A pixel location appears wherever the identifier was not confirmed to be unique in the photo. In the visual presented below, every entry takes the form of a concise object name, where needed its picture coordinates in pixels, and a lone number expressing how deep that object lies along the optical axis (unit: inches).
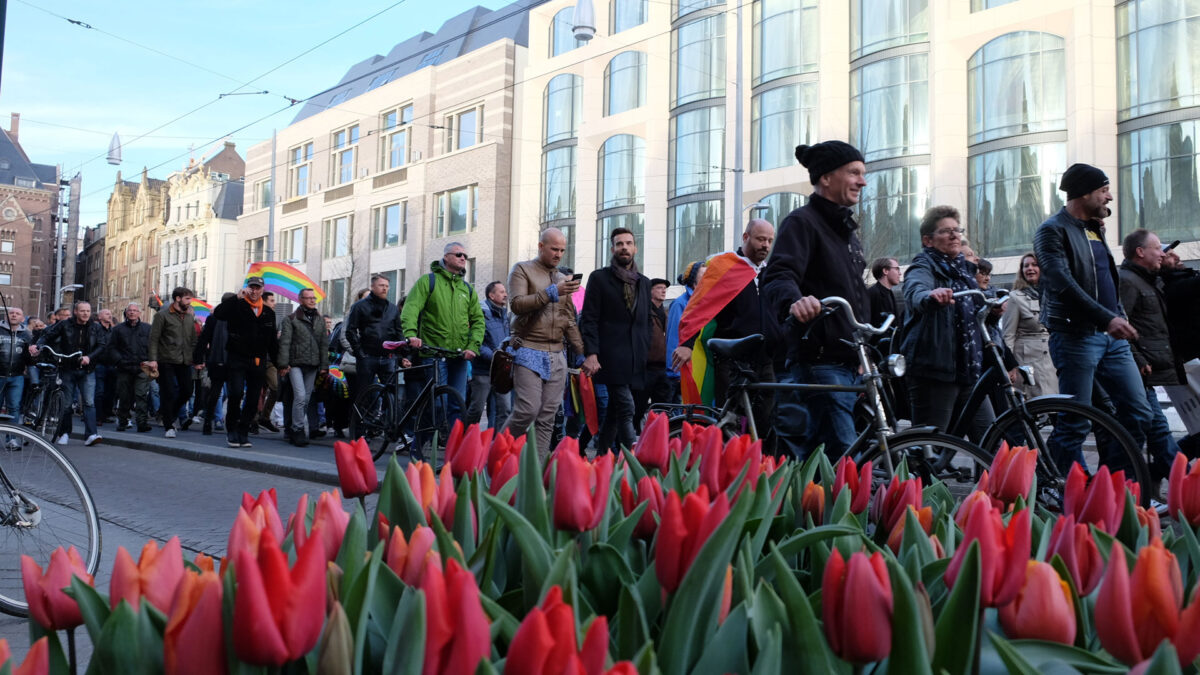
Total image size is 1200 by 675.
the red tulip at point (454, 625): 32.5
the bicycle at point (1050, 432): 187.0
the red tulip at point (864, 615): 37.1
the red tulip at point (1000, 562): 42.4
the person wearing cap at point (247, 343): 464.8
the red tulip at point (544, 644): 30.1
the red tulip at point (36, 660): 34.4
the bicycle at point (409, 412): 360.8
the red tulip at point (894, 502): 65.7
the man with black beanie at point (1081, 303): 223.3
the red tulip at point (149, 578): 42.2
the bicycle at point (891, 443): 166.2
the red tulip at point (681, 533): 45.7
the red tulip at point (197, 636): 34.8
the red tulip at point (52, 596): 43.6
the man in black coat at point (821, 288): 184.4
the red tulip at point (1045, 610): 39.7
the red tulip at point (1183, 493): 65.2
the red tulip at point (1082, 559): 48.9
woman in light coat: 365.7
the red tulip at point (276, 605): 33.9
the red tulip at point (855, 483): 71.2
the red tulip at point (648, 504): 60.9
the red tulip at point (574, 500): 54.9
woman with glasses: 227.1
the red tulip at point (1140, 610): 37.5
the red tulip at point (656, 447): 82.6
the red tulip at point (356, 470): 69.0
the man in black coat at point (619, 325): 316.5
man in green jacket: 366.9
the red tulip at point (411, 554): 47.1
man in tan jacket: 301.3
